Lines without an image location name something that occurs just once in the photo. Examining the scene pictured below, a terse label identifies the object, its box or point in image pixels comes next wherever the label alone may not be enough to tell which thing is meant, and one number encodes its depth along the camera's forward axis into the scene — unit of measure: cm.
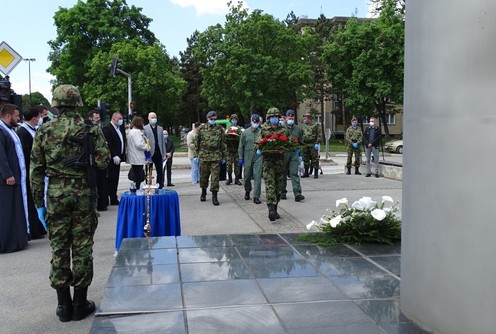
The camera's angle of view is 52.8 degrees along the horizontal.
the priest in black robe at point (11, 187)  711
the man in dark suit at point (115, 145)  1095
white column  290
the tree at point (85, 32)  4666
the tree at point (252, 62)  4175
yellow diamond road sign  1088
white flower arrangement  602
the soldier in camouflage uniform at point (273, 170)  923
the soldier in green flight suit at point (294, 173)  1151
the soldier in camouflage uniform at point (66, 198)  461
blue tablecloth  663
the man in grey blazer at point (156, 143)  1203
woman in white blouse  1096
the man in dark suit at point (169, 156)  1525
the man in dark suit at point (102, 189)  1086
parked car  3553
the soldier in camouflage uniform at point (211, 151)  1144
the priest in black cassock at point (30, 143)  802
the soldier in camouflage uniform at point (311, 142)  1684
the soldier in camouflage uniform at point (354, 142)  1761
